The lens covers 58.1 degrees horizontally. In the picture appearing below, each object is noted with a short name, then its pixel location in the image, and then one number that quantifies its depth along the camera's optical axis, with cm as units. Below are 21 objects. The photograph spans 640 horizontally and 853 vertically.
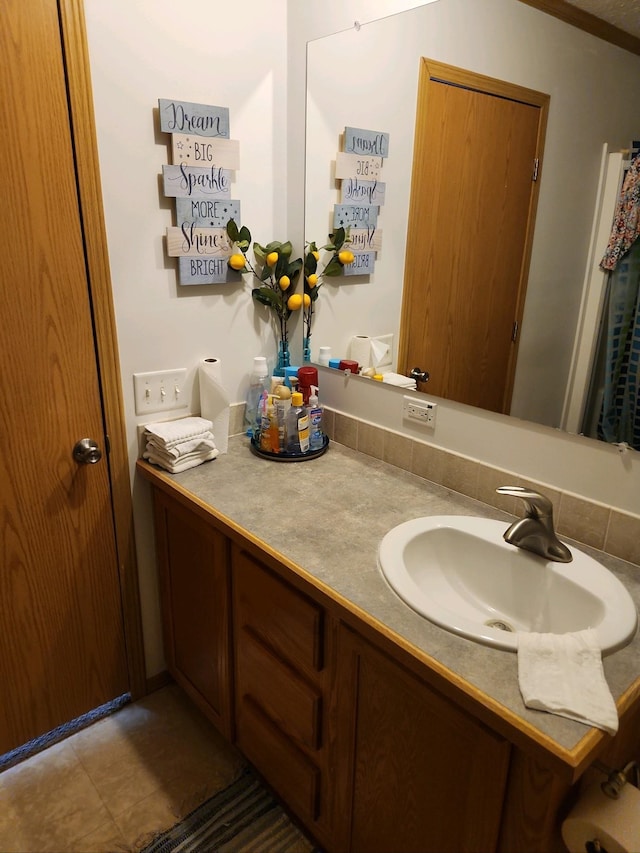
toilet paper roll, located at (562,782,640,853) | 80
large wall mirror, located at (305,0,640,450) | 110
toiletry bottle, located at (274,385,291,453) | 163
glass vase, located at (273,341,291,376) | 185
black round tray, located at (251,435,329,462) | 163
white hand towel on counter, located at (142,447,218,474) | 155
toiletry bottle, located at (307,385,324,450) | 167
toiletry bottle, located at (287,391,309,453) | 164
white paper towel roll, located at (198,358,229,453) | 166
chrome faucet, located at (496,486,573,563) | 112
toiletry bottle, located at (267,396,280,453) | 164
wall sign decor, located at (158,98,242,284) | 147
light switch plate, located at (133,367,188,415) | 160
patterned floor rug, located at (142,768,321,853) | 143
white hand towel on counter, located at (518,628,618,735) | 78
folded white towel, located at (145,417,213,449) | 153
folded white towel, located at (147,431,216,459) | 154
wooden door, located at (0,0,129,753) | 127
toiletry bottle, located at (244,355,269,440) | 177
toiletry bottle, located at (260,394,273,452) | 166
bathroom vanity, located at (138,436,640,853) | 85
